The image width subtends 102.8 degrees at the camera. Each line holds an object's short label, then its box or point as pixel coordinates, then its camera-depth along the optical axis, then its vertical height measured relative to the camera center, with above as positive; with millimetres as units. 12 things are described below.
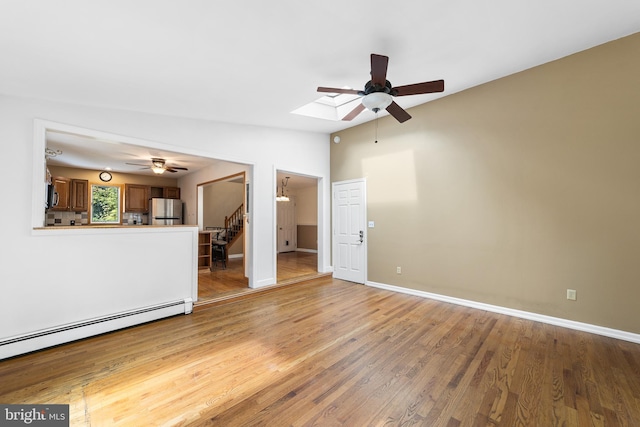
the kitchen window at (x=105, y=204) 7137 +412
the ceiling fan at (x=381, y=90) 2660 +1417
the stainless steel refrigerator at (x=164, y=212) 7543 +180
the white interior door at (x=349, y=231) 5410 -296
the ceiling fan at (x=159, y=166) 5527 +1130
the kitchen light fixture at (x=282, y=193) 8383 +918
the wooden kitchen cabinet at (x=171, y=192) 8203 +823
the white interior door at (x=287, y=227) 10180 -379
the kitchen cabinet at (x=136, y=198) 7527 +607
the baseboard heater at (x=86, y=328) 2559 -1265
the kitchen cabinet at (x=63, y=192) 6278 +665
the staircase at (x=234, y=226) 8180 -272
